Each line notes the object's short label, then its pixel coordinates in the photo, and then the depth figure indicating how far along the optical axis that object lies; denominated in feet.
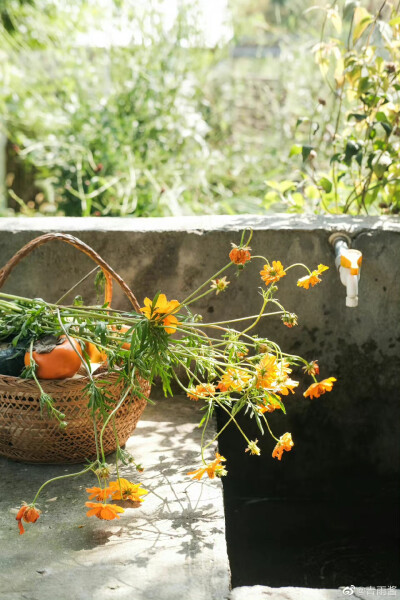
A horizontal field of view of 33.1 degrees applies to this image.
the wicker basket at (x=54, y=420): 4.84
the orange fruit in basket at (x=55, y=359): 4.86
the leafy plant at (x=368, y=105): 7.13
